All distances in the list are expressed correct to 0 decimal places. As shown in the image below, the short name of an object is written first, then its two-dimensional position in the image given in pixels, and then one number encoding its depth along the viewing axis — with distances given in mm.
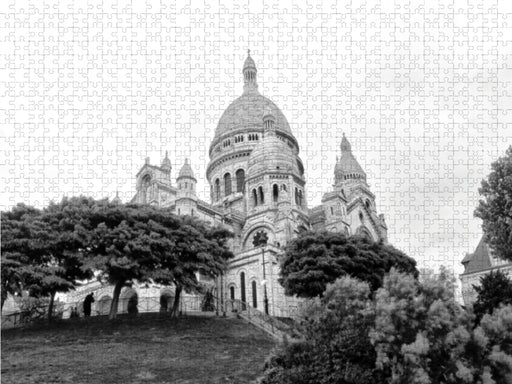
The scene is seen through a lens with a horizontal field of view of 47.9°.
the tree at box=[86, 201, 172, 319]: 33469
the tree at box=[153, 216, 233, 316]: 35188
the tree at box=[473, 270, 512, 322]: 24845
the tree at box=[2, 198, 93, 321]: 32156
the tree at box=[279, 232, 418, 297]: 38969
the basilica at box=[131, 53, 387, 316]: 52188
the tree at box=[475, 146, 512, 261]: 29297
